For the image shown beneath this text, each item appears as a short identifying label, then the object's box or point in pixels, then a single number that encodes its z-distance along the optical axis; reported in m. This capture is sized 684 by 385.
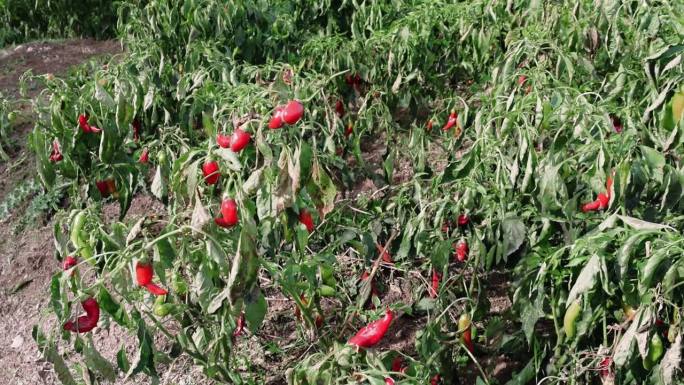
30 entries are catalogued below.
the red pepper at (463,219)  2.40
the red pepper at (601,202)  1.99
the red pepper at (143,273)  1.73
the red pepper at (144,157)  2.96
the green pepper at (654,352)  1.73
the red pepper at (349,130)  3.38
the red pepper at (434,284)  2.62
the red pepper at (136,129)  3.23
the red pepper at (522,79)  2.56
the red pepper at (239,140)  1.96
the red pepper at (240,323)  2.61
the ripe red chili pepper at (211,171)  1.95
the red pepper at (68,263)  2.20
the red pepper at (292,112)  1.90
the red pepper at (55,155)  2.85
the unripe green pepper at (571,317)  1.86
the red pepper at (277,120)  1.93
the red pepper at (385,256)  2.73
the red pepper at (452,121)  2.97
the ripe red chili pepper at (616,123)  2.51
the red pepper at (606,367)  1.91
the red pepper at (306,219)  2.04
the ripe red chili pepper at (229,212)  1.87
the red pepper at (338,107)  3.43
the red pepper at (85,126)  2.64
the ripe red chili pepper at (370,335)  1.92
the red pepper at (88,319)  1.86
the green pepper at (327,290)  2.43
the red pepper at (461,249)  2.47
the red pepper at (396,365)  2.36
